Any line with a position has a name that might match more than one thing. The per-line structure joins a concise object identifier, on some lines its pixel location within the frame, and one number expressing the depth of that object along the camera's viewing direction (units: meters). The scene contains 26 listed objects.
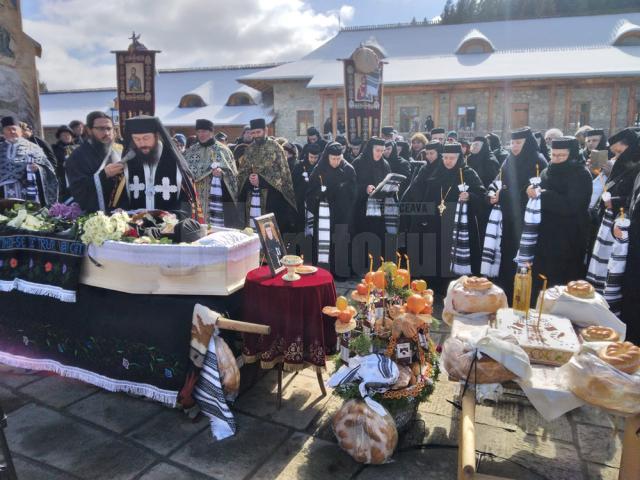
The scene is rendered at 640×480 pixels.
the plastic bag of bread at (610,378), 2.23
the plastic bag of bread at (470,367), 2.61
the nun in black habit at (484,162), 7.20
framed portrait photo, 3.74
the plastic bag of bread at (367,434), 2.93
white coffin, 3.49
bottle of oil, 3.12
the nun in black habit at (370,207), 7.24
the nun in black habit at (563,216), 5.05
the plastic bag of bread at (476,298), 3.27
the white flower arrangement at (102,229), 3.59
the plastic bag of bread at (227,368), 3.39
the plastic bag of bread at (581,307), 3.06
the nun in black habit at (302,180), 7.59
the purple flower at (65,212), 4.31
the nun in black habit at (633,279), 4.42
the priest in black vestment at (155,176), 4.56
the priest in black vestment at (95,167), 4.70
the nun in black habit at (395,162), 8.30
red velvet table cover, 3.54
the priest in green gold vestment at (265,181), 7.28
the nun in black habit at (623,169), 4.79
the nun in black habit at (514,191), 5.66
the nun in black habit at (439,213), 6.21
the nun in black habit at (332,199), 6.98
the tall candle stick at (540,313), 2.90
